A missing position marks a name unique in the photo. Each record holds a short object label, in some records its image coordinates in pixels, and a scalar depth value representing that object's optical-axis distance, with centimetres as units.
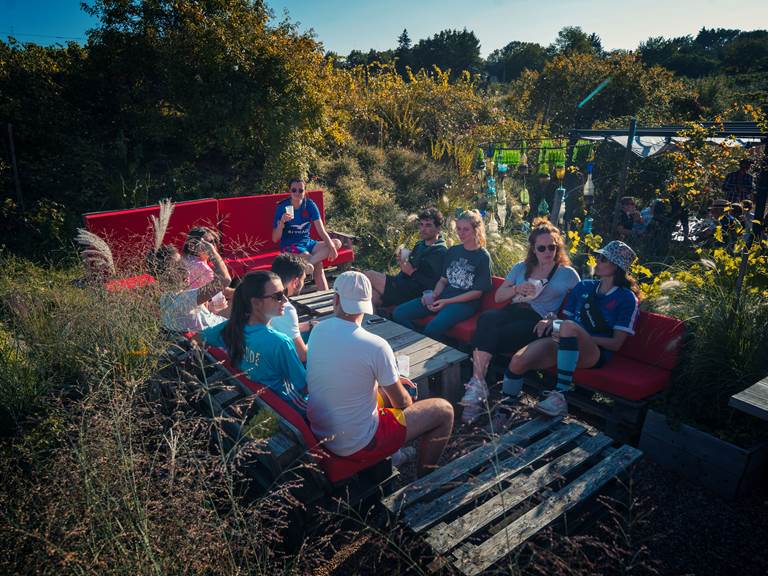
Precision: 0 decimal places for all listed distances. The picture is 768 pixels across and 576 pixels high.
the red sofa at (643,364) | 360
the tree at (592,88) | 1969
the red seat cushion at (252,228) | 675
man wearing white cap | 262
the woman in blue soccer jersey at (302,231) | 620
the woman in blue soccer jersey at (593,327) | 370
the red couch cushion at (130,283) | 379
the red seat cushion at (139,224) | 564
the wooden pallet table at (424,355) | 380
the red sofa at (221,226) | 574
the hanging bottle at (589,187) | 810
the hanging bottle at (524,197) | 849
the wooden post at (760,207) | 388
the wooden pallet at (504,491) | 232
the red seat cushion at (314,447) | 261
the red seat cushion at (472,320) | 467
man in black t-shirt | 529
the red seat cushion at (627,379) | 356
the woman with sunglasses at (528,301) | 417
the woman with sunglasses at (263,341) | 287
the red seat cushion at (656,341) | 370
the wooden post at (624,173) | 631
